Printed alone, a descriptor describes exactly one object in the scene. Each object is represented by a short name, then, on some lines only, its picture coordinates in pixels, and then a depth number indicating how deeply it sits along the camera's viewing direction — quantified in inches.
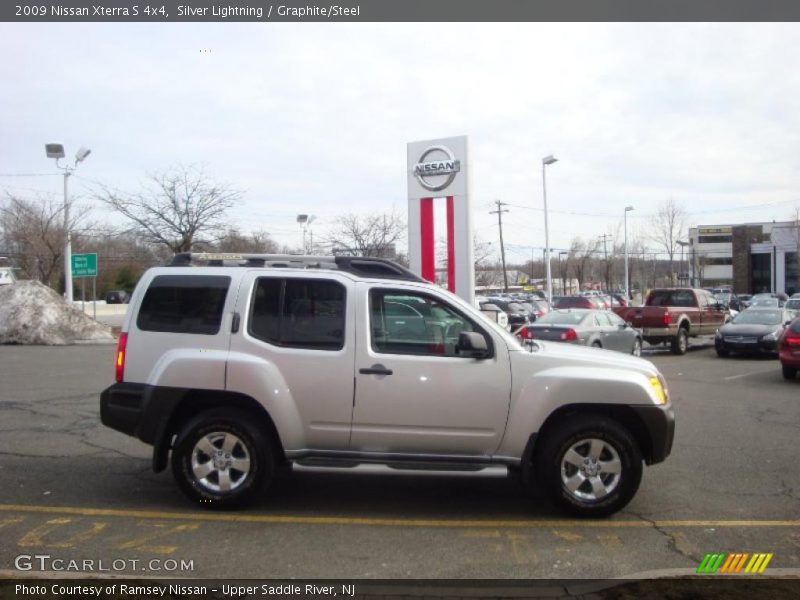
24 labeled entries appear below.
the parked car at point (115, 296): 1819.6
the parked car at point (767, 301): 1429.6
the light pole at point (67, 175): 1064.8
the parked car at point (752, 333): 738.8
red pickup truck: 801.6
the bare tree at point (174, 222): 984.3
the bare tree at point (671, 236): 2041.1
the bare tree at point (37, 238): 1259.8
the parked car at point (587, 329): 620.7
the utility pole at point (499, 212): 2226.1
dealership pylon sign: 718.5
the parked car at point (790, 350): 547.2
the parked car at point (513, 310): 930.1
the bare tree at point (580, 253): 2849.4
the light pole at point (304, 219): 1434.5
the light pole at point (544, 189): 1312.3
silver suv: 218.2
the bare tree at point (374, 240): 1160.7
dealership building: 2682.1
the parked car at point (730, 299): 1673.2
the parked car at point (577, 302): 1280.8
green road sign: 1069.0
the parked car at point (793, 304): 1396.5
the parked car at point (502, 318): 801.8
